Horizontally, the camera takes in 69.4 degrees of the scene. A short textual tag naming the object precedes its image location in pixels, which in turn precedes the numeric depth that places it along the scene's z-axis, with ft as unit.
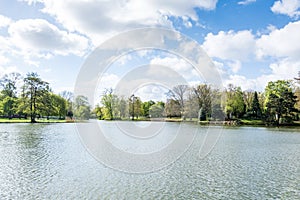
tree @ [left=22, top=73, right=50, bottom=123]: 133.77
